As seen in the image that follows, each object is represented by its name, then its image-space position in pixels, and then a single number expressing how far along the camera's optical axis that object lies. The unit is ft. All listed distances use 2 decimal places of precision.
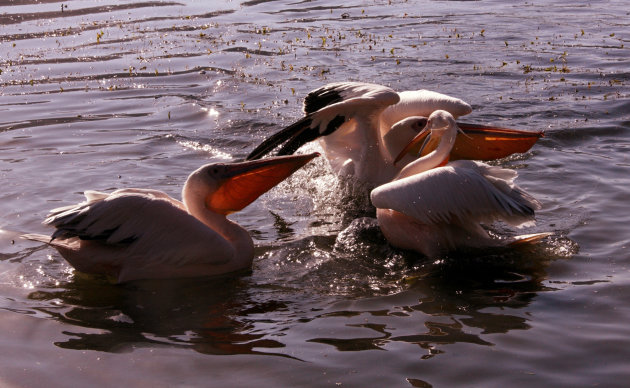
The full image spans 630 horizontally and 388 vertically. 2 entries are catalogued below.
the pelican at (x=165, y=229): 25.99
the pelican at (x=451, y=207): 27.81
